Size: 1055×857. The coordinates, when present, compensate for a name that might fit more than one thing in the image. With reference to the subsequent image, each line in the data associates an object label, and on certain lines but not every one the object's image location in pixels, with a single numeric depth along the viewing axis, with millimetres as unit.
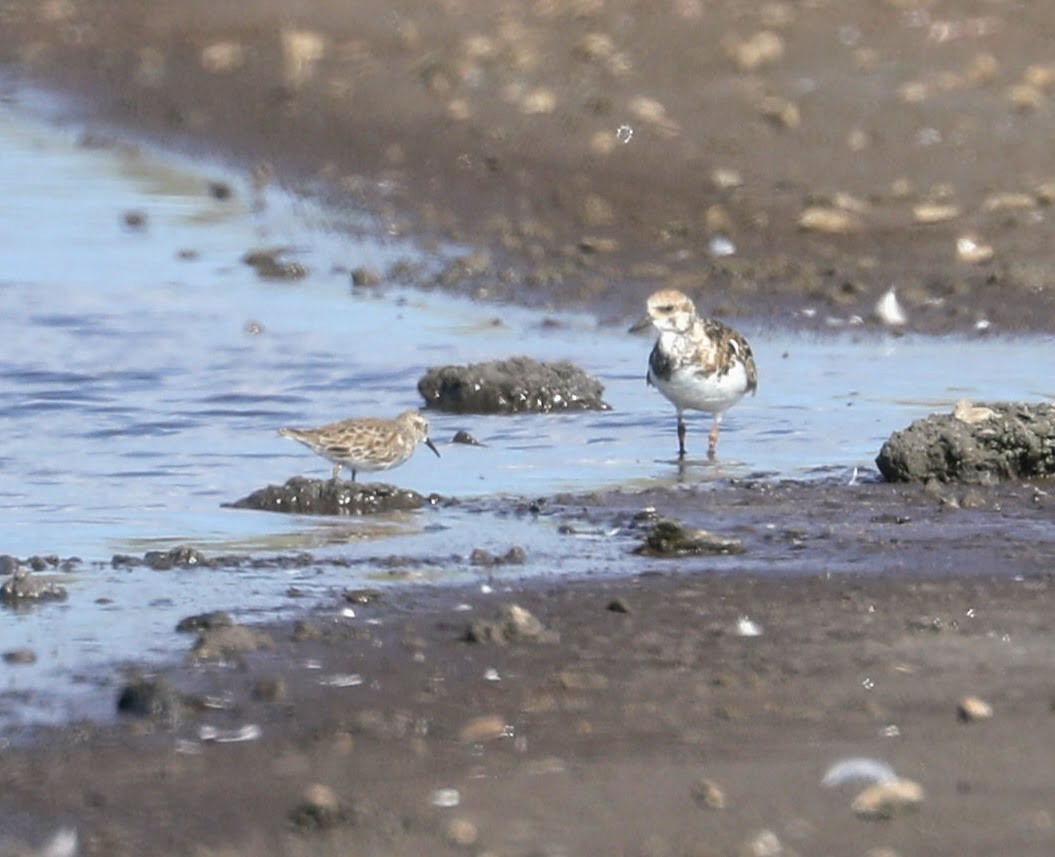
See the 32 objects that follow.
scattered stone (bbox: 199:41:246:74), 38094
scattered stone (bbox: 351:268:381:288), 28906
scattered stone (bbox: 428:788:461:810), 12008
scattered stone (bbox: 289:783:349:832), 11672
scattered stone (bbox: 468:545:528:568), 16875
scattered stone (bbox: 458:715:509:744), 12930
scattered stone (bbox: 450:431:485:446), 21875
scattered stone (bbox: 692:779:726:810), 11914
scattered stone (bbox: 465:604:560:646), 14617
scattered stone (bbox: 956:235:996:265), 28984
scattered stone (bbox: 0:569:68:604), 15742
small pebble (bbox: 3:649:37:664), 14367
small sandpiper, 20312
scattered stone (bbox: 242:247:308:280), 29406
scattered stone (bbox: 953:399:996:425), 19281
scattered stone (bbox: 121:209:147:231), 32187
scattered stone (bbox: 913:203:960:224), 30219
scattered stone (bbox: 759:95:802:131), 33094
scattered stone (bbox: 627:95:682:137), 33469
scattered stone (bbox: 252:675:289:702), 13578
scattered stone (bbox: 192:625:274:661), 14289
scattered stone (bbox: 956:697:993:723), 13070
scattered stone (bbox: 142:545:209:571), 16812
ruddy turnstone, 21703
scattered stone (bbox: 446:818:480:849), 11539
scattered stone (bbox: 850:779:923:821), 11742
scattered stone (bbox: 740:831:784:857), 11320
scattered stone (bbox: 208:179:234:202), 33281
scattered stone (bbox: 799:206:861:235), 30000
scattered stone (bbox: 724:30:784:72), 35125
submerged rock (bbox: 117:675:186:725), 13227
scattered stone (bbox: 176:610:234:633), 14891
